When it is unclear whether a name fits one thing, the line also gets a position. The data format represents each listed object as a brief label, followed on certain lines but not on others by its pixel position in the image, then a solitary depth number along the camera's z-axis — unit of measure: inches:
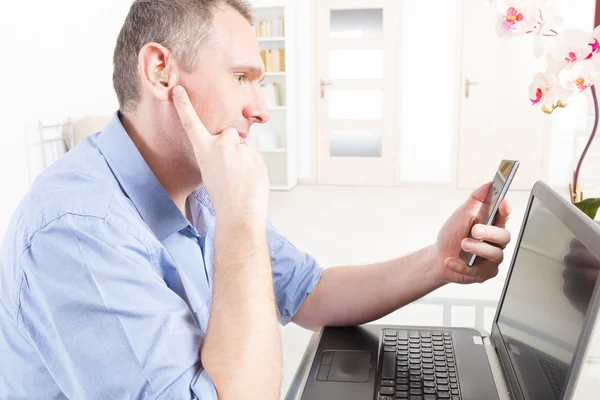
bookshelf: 240.7
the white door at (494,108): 239.0
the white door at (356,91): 250.7
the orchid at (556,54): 38.6
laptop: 25.5
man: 28.7
